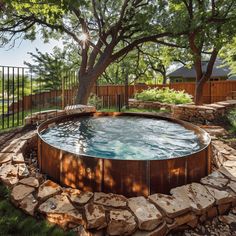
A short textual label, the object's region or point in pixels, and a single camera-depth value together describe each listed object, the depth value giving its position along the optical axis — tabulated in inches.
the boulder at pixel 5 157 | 140.4
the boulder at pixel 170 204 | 100.0
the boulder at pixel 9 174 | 119.3
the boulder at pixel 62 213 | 96.2
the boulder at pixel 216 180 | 124.7
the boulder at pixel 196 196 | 106.0
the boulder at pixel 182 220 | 100.5
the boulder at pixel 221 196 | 113.7
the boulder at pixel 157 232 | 93.0
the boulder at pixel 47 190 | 107.4
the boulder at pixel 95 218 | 92.4
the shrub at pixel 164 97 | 427.5
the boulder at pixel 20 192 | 106.9
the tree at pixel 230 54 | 443.6
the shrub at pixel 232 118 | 257.3
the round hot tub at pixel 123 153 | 115.0
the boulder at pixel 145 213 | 94.1
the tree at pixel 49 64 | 530.6
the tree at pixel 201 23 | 293.6
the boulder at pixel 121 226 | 92.4
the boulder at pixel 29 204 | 101.2
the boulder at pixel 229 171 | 133.9
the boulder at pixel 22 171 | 124.2
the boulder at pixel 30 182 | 115.9
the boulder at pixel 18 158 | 137.9
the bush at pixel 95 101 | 421.6
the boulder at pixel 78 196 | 104.3
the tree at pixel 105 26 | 354.3
